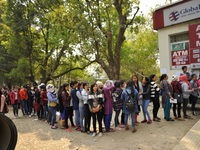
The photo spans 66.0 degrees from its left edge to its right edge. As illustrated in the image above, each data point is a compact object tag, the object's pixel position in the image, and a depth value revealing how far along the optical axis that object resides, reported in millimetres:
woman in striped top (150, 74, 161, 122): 5730
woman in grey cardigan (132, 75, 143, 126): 5746
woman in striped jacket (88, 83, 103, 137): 4969
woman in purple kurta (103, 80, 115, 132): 5180
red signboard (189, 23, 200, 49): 9002
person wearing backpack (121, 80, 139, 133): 5018
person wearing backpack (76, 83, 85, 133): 5477
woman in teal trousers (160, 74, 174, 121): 5680
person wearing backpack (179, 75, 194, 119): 5913
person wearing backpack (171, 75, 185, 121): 5889
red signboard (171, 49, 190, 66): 9749
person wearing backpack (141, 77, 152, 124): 5652
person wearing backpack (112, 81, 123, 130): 5473
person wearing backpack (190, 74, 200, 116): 6316
